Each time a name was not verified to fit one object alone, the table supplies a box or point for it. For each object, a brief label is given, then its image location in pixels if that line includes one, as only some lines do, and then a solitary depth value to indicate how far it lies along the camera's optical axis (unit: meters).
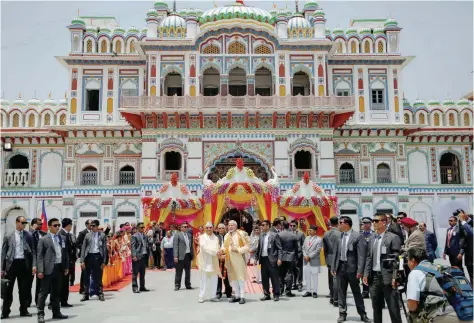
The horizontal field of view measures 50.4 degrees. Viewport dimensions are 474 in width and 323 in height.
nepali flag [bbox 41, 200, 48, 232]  21.00
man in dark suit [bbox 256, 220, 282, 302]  10.70
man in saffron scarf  10.44
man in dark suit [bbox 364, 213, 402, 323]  6.88
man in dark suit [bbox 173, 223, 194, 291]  12.39
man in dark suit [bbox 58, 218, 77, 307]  10.03
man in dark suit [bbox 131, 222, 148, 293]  12.09
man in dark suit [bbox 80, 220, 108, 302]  11.00
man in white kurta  10.73
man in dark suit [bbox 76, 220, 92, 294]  11.33
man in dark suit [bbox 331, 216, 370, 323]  8.38
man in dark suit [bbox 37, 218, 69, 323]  8.70
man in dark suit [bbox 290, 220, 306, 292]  12.27
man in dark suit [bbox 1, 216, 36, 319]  8.98
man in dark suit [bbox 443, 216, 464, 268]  10.59
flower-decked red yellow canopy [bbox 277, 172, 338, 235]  19.55
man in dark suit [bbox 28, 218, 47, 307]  9.51
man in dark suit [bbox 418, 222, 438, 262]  10.90
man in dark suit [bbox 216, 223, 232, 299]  11.02
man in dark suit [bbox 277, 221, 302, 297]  11.28
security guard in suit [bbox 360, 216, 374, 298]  8.72
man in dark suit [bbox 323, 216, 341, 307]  9.87
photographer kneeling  5.01
